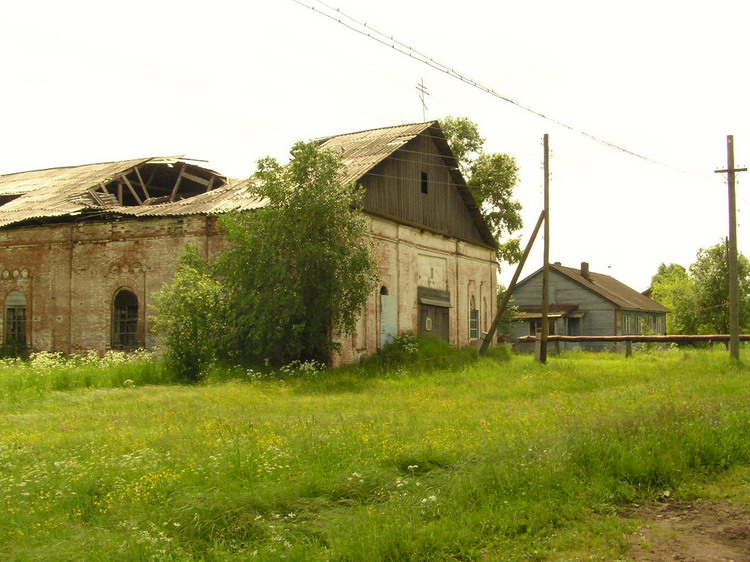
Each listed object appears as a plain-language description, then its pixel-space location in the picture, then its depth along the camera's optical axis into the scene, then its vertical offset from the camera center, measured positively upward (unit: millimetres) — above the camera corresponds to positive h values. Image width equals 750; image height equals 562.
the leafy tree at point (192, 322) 16719 -181
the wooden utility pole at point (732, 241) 18703 +1855
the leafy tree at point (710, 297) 38688 +807
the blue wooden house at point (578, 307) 39031 +295
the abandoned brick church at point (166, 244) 20312 +2127
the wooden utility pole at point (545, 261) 19734 +1427
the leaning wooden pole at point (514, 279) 19953 +985
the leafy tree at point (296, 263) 16406 +1181
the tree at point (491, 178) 31688 +5932
